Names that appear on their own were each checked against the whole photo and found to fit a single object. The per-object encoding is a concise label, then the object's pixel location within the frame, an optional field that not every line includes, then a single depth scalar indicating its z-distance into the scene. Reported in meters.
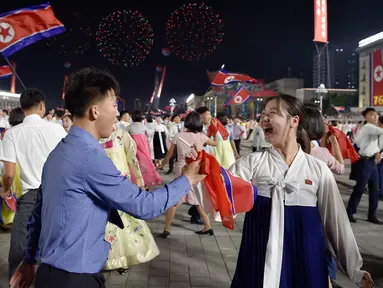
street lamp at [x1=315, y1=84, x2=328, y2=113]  29.40
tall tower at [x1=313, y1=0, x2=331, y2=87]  35.44
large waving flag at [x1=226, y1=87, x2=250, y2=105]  24.04
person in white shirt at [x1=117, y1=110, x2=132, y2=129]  12.24
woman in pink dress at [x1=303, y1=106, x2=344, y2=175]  4.40
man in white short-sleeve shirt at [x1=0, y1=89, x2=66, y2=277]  3.92
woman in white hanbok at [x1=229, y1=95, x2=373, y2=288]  2.63
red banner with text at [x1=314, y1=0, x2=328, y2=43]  35.47
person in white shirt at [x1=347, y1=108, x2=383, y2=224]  7.59
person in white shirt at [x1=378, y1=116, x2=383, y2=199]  9.37
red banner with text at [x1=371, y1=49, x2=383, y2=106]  38.24
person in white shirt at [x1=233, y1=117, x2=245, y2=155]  17.83
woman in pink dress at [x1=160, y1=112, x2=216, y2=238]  6.59
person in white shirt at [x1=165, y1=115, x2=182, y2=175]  16.31
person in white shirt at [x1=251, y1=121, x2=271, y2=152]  15.33
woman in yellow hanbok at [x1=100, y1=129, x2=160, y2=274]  4.82
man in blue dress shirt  1.98
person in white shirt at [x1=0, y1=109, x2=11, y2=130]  12.72
